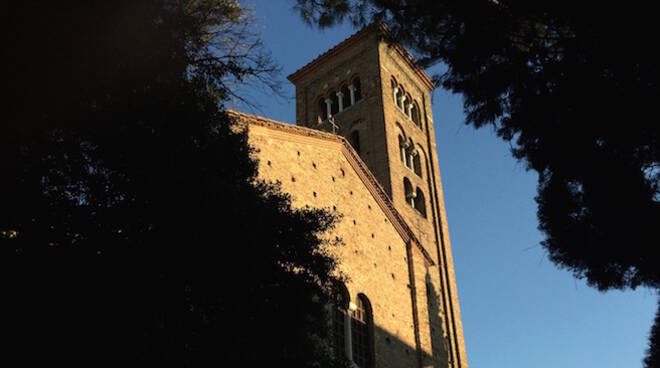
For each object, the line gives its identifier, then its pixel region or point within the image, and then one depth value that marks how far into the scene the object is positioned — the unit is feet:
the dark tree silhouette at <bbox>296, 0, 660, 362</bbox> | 19.79
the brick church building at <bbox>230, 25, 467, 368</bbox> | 42.98
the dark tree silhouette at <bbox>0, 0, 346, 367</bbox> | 17.70
